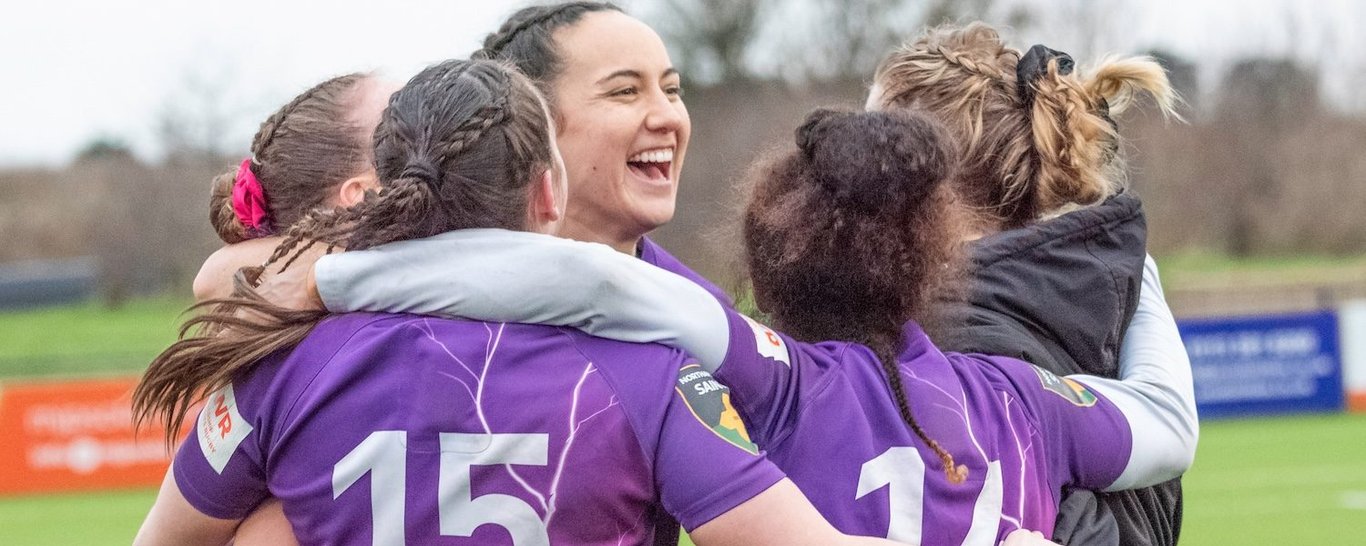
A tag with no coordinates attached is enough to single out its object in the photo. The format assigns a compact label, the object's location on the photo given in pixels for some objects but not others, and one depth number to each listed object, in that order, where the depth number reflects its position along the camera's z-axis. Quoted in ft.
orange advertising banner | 78.89
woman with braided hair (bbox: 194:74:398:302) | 18.35
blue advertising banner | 91.81
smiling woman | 21.63
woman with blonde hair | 16.44
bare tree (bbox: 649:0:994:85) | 210.71
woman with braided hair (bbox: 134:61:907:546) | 13.65
